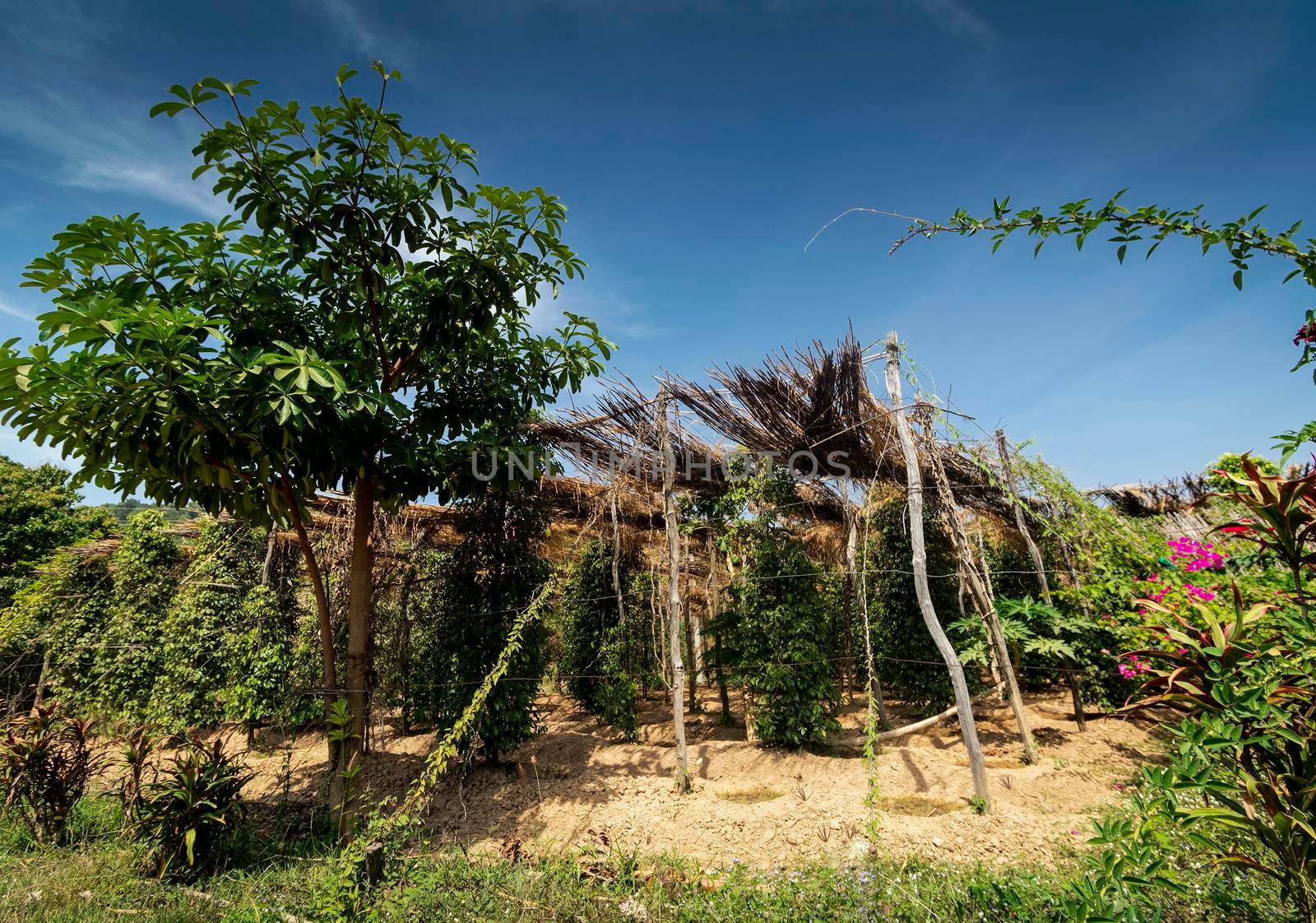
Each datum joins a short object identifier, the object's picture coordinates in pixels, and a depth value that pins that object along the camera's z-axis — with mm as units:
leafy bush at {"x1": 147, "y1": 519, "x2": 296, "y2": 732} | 7121
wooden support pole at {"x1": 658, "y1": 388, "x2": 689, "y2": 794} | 5555
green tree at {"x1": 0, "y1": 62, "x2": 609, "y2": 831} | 2848
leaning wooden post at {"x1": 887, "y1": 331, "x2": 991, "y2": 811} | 4953
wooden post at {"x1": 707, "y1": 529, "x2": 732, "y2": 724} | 8148
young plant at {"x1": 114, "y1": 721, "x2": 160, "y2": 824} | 4020
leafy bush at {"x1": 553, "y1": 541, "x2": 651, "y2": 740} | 7359
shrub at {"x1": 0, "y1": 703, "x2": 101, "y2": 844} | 4203
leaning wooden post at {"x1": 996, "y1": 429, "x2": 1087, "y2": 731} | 6457
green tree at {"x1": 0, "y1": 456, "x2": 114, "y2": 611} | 13492
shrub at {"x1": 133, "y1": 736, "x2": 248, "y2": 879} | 3680
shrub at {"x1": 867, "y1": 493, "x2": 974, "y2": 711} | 7492
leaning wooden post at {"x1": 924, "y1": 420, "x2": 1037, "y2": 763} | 5637
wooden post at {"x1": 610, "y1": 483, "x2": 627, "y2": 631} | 5984
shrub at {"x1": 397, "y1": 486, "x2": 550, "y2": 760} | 6035
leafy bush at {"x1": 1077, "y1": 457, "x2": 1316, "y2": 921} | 1637
